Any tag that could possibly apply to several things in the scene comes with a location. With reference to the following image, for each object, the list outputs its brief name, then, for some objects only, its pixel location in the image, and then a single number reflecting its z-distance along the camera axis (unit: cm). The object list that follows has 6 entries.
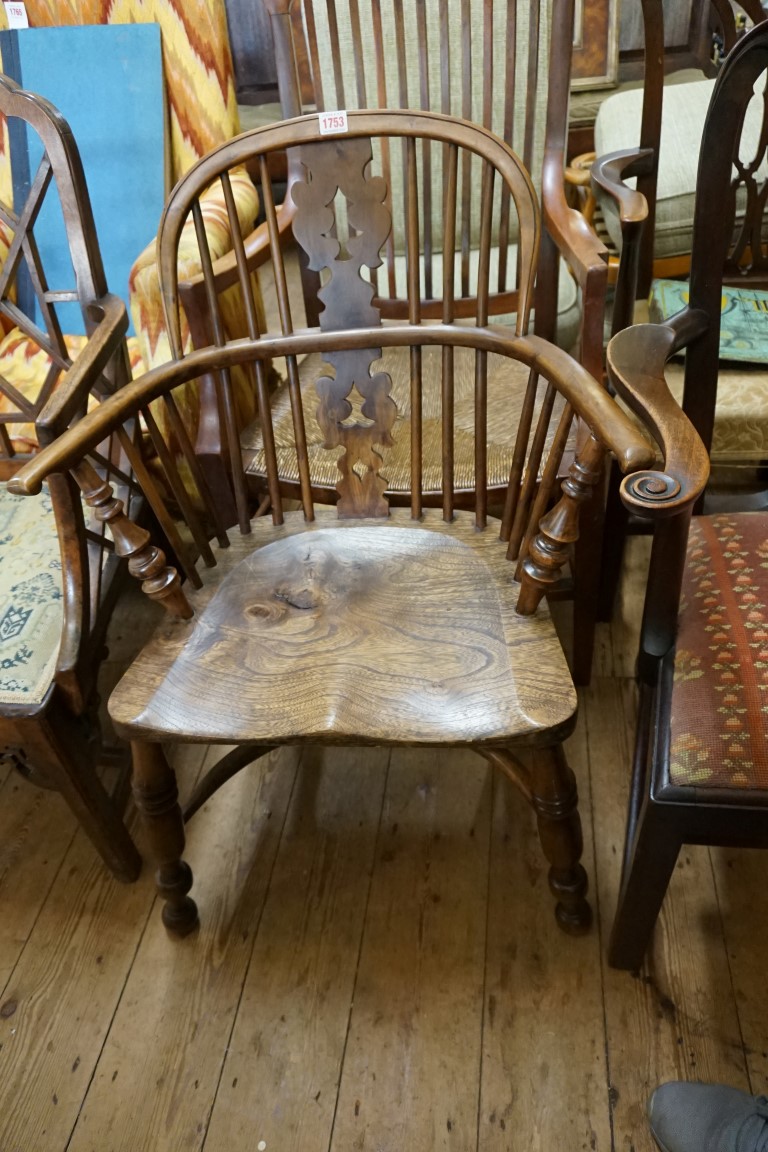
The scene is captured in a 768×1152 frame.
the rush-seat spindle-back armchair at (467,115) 129
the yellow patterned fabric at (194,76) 162
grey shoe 92
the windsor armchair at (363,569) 94
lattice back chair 107
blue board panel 170
